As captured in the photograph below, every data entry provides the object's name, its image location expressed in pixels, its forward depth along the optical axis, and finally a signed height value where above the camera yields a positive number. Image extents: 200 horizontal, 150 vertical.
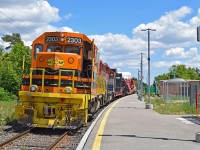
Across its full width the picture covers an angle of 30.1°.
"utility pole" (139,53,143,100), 45.41 +2.22
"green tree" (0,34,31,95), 49.28 +2.09
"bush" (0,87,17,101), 43.44 -0.41
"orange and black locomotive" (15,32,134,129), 13.41 +0.42
